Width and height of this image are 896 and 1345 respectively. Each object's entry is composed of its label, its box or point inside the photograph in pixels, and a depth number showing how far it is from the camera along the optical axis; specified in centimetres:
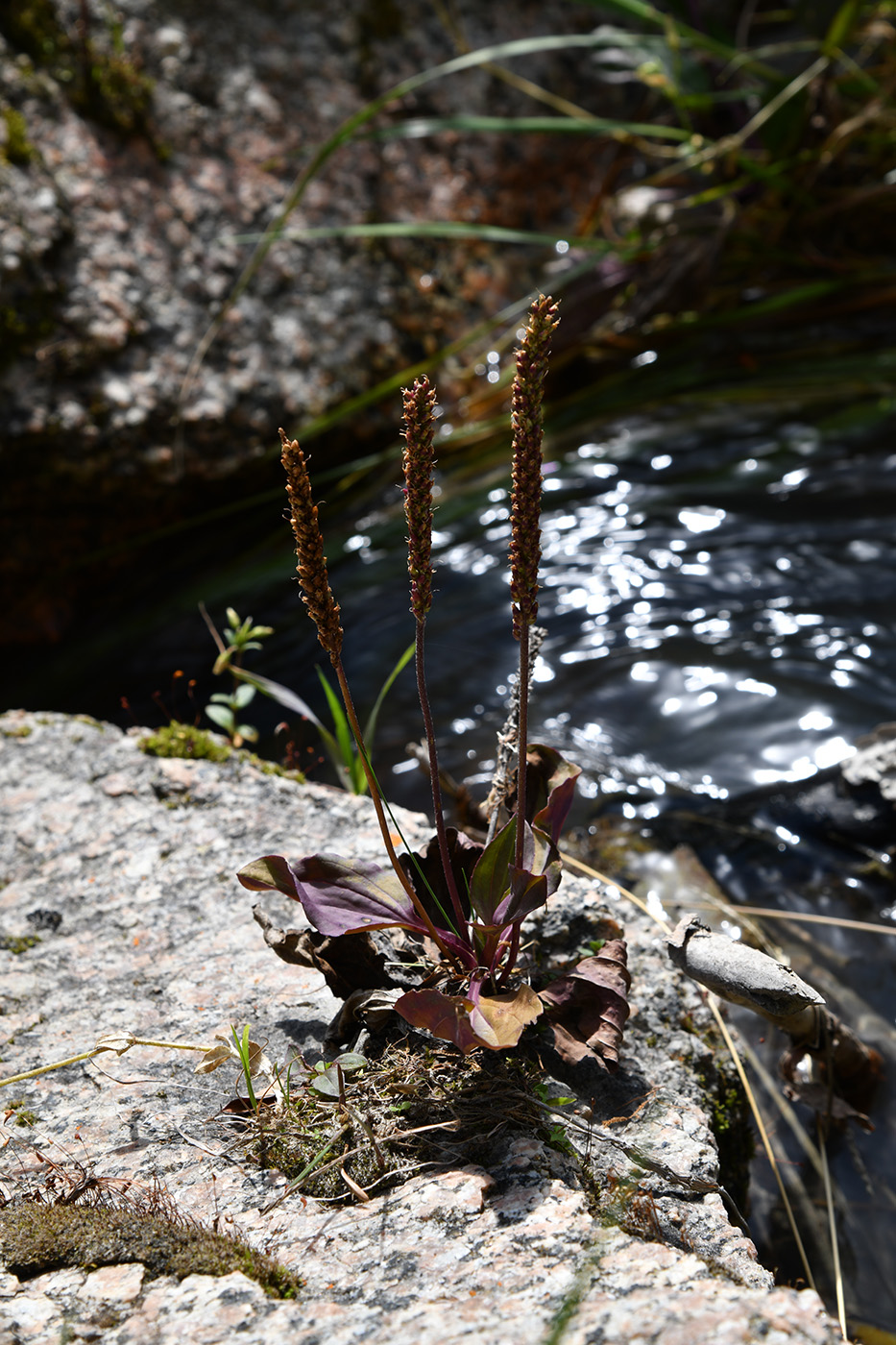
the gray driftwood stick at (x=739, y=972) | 52
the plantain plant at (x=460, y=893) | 49
